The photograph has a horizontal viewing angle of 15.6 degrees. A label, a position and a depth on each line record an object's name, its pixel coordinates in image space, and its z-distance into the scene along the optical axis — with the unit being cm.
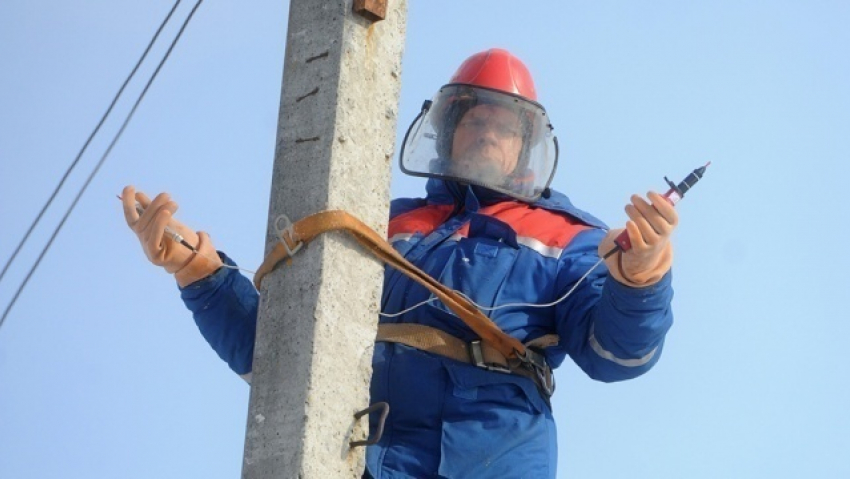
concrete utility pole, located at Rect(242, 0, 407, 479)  854
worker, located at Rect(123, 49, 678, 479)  1016
